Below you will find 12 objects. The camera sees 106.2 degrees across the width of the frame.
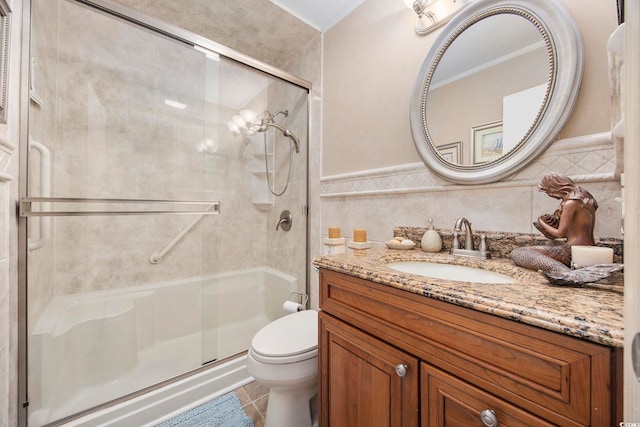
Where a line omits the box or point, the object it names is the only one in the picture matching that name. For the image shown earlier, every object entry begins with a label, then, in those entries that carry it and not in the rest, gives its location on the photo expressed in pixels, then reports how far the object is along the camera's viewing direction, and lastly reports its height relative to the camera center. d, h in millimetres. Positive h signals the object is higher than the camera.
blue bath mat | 1199 -1059
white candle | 633 -109
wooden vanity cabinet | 400 -337
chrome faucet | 960 -123
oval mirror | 840 +513
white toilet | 1014 -672
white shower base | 1150 -810
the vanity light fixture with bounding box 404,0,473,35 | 1102 +964
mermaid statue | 703 -34
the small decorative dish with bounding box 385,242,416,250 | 1145 -152
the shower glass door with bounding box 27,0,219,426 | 1148 +43
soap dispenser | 1085 -123
